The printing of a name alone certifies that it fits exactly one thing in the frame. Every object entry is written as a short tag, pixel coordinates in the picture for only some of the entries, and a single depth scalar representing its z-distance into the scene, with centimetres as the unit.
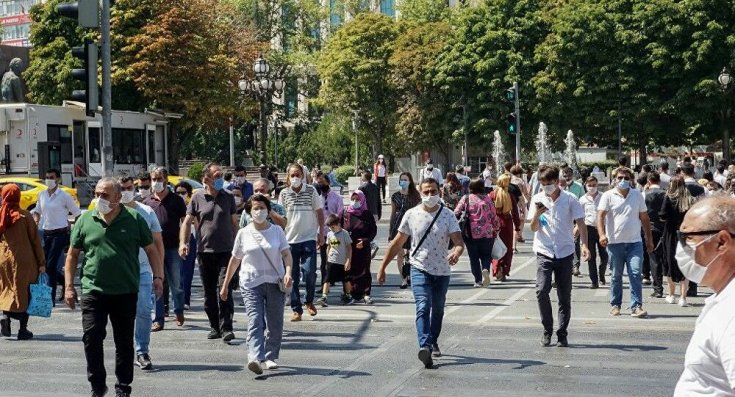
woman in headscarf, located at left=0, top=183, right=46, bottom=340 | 1182
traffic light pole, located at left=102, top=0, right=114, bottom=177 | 1867
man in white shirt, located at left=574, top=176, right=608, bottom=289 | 1665
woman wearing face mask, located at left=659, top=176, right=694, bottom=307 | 1419
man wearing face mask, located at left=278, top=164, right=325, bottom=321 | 1370
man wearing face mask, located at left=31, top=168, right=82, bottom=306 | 1531
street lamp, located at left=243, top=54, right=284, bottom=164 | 3781
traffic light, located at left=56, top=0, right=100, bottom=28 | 1628
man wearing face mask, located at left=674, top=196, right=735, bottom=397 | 342
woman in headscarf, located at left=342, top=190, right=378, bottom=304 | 1537
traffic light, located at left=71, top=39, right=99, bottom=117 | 1680
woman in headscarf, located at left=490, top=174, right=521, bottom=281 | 1836
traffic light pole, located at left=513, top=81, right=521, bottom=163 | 3689
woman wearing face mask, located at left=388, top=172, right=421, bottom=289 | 1677
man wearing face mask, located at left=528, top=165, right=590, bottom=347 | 1130
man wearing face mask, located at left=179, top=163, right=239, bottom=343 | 1195
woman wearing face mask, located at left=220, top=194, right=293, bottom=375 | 1012
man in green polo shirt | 870
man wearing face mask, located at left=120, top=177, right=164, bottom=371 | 990
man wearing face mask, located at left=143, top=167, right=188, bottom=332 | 1295
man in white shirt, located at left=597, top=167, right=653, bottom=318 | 1316
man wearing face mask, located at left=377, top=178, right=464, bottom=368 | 1047
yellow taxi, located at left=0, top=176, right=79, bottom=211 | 3034
